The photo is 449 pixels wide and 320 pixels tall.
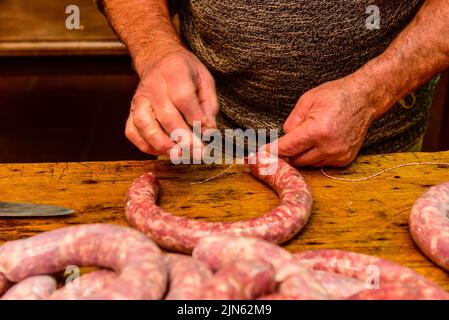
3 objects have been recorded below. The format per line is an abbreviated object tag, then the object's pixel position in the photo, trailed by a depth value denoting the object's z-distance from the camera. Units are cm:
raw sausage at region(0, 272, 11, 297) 43
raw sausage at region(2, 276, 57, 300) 40
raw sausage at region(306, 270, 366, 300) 41
